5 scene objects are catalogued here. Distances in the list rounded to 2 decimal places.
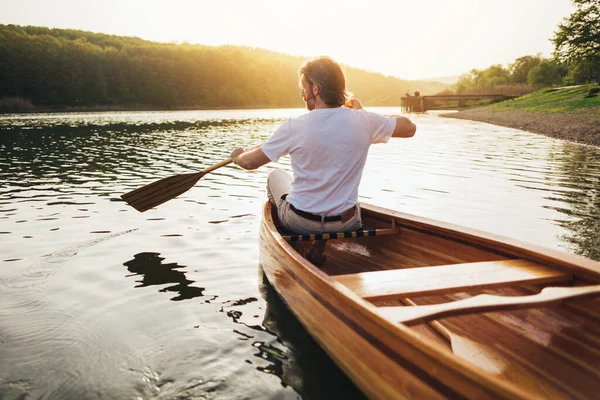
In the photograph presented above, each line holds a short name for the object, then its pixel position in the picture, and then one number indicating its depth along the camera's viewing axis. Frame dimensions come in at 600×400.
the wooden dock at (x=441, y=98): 57.00
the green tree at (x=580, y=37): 33.28
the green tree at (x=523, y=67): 94.62
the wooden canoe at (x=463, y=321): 1.96
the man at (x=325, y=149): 3.41
